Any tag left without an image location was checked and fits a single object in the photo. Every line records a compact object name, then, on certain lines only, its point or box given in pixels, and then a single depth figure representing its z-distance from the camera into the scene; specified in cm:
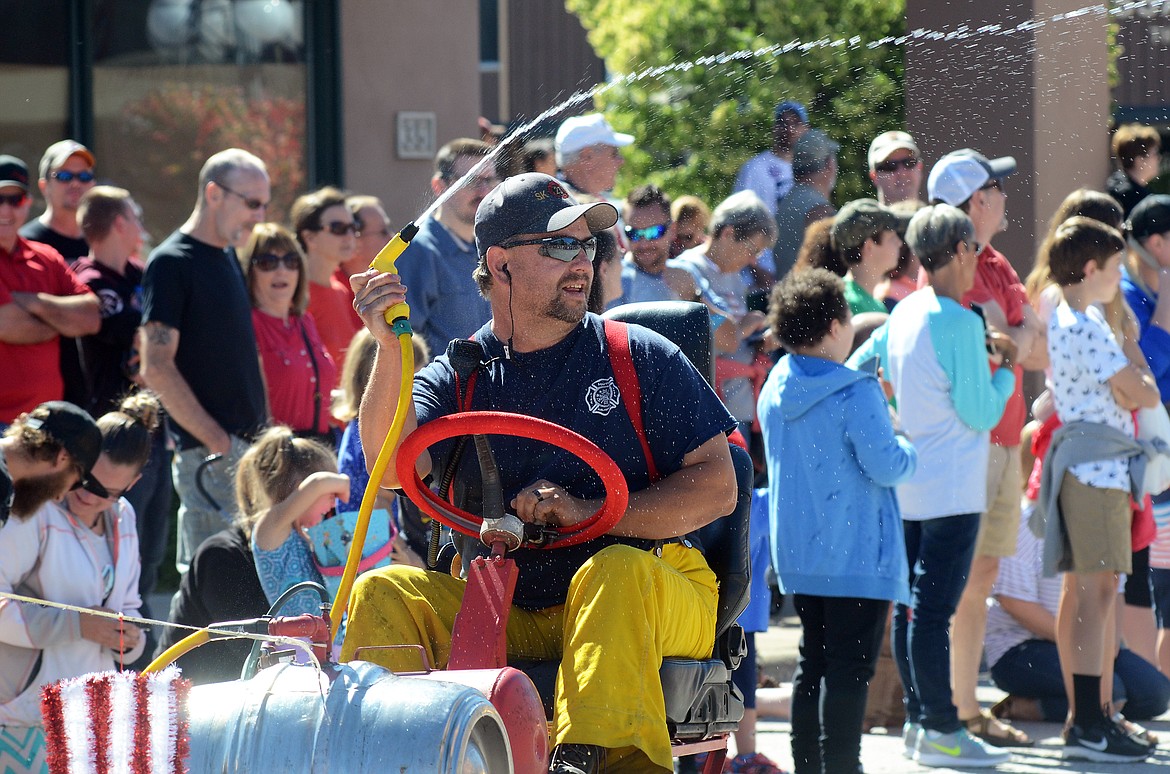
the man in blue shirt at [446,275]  1393
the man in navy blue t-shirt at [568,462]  746
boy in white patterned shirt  1320
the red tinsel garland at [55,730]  630
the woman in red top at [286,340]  1452
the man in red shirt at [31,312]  1405
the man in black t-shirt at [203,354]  1351
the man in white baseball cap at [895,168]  1634
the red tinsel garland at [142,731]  622
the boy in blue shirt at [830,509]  1145
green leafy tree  3609
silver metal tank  613
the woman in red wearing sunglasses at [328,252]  1609
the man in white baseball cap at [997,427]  1373
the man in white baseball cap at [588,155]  1499
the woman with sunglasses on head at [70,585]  980
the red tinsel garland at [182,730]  627
